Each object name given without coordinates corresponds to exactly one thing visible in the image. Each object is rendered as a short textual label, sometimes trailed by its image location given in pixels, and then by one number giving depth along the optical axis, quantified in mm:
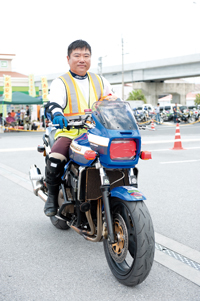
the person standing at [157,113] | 30791
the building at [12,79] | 38062
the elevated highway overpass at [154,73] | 47616
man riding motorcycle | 3535
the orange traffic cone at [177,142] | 12055
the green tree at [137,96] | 85244
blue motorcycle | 2773
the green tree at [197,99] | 92544
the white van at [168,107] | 42444
